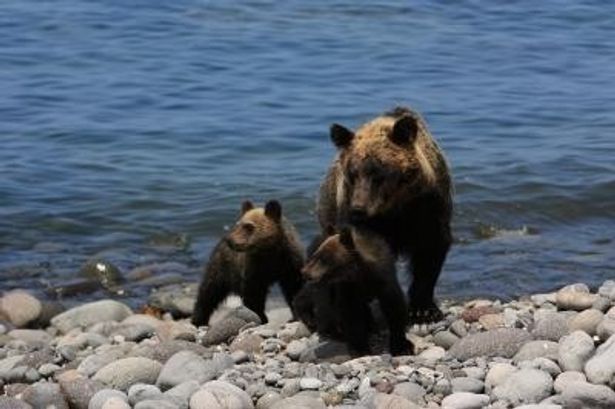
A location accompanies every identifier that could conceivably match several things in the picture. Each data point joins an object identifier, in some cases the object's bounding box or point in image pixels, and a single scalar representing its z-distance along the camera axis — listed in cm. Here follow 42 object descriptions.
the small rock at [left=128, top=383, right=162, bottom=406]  1598
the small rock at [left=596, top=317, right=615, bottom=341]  1665
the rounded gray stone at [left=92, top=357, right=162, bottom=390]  1684
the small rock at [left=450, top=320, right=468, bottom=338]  1845
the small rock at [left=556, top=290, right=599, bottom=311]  1889
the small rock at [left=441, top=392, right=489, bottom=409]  1525
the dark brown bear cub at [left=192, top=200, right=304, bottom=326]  2072
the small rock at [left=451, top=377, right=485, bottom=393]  1574
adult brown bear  1820
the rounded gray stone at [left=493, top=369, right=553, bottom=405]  1536
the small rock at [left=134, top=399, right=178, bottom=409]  1540
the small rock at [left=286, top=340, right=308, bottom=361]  1800
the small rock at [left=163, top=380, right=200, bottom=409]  1574
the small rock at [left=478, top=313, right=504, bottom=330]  1862
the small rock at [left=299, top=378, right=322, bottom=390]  1600
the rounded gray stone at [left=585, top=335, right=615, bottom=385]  1543
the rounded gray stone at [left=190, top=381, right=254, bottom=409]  1545
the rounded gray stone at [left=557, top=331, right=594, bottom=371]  1598
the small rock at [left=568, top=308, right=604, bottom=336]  1717
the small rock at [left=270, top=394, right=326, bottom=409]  1533
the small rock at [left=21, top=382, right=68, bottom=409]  1653
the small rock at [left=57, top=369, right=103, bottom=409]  1647
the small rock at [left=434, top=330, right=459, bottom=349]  1820
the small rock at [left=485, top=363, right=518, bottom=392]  1580
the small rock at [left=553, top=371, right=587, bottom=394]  1541
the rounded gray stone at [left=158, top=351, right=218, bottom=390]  1653
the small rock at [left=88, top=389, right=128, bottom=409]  1596
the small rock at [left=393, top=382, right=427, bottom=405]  1554
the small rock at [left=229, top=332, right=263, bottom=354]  1845
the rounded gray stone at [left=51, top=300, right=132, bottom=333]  2192
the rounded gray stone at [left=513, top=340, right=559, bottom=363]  1653
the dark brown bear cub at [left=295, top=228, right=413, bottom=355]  1761
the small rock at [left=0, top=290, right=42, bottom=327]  2244
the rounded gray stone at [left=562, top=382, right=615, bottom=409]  1504
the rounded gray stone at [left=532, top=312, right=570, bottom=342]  1733
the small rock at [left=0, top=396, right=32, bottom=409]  1623
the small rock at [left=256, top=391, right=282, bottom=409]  1575
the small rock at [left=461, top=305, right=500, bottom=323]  1917
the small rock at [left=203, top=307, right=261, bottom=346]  1941
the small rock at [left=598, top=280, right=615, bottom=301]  1894
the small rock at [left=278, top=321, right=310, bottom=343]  1900
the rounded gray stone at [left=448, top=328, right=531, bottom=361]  1703
